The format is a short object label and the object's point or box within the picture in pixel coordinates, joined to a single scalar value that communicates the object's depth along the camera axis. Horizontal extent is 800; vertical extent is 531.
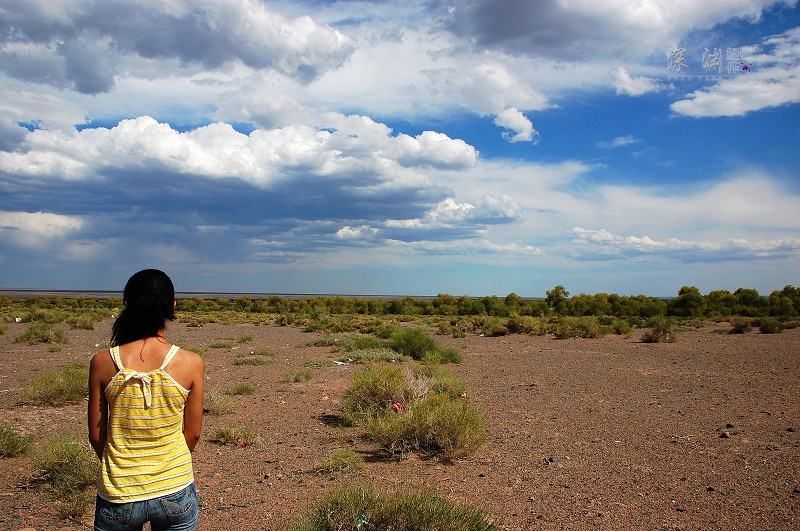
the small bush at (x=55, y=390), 11.84
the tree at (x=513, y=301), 61.48
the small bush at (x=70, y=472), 6.12
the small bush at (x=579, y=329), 30.78
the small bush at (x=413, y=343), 22.14
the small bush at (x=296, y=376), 15.80
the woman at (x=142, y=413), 2.80
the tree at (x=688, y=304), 52.19
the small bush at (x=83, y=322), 32.97
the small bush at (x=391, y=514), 4.93
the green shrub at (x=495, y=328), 33.16
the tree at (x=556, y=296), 60.53
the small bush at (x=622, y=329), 31.99
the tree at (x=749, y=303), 50.38
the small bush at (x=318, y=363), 18.98
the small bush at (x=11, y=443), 8.10
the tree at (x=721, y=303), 51.94
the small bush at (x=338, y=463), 7.73
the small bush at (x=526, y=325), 32.62
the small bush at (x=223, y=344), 24.93
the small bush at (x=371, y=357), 20.28
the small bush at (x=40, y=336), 25.02
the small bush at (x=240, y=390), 13.75
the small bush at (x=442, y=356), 19.62
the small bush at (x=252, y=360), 19.42
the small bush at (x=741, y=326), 31.95
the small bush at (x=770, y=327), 31.80
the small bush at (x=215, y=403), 11.25
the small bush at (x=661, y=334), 27.67
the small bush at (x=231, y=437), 9.27
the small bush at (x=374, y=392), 10.95
